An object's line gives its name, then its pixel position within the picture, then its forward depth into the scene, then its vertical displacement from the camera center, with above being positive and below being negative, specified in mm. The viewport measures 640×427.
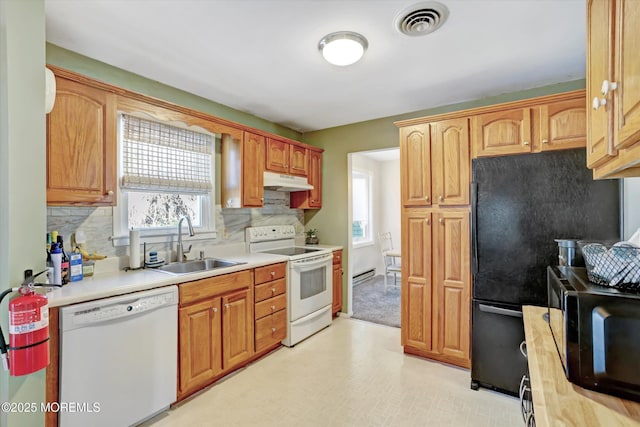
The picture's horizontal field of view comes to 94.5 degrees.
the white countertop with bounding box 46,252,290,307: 1624 -423
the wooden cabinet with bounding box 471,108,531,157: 2316 +659
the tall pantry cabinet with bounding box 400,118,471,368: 2576 -237
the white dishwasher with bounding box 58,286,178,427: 1603 -849
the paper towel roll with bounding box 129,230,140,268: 2334 -254
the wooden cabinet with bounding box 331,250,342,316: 3834 -885
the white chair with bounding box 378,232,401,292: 4891 -682
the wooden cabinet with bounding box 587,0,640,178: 761 +373
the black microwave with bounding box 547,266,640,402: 851 -378
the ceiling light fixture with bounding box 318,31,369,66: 1972 +1153
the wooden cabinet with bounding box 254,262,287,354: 2756 -881
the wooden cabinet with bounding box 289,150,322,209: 3998 +322
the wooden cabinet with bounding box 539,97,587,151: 2148 +657
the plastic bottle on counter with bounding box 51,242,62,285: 1770 -274
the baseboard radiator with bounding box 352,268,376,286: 5668 -1223
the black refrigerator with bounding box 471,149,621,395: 2008 -123
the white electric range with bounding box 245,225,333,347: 3076 -715
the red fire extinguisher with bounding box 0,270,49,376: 1275 -508
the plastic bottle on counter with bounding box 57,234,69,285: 1858 -303
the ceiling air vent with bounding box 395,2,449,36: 1701 +1187
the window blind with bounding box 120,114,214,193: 2395 +540
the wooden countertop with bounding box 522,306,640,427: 772 -542
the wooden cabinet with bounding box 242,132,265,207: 3055 +483
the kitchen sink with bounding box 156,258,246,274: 2604 -450
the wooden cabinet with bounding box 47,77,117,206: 1813 +459
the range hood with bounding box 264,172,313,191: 3309 +394
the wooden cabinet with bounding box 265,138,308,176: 3352 +695
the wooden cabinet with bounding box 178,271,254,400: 2145 -894
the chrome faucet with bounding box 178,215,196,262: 2676 -197
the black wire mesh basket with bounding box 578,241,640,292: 973 -187
